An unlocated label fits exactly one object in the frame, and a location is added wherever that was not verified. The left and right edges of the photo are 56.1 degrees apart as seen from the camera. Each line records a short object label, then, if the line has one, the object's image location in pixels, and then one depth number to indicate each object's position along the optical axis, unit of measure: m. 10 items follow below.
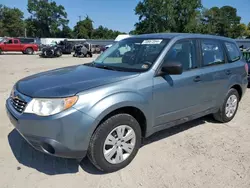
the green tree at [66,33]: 77.62
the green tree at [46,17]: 75.81
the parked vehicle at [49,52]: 23.67
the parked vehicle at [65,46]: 29.86
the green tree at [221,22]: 81.55
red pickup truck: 26.70
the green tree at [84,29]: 74.31
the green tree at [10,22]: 68.50
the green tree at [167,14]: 55.53
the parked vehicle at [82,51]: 25.03
